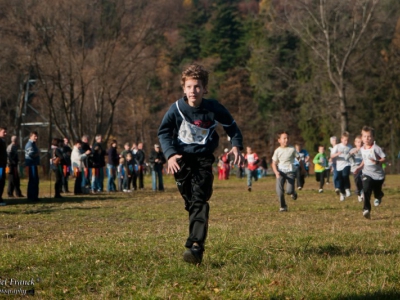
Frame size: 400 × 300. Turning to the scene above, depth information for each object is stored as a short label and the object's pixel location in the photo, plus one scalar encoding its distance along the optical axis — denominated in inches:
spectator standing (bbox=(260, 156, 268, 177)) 2326.5
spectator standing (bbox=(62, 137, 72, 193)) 1026.7
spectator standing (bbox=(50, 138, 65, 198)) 960.9
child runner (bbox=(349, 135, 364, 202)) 794.2
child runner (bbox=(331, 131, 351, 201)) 880.3
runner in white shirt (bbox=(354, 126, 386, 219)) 572.7
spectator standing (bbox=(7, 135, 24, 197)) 923.7
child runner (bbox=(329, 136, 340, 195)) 909.6
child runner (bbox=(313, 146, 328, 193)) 1135.0
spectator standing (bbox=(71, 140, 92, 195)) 1060.8
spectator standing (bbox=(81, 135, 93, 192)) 1086.4
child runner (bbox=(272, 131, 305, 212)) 662.5
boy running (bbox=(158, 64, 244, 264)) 313.1
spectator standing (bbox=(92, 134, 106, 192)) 1117.1
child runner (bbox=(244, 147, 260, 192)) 1223.5
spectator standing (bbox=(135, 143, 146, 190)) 1252.5
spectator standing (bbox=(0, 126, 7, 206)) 791.7
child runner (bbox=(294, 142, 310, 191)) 1098.2
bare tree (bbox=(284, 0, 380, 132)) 2047.2
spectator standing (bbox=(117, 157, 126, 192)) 1209.4
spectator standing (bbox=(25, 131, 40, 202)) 871.7
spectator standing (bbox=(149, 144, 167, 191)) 1215.6
